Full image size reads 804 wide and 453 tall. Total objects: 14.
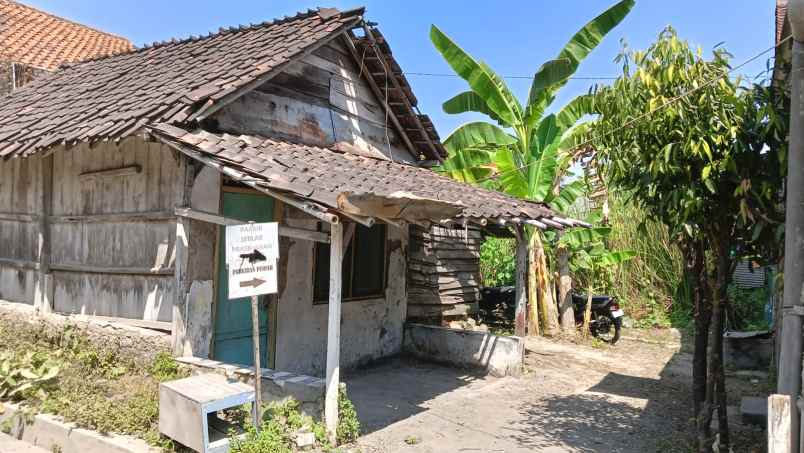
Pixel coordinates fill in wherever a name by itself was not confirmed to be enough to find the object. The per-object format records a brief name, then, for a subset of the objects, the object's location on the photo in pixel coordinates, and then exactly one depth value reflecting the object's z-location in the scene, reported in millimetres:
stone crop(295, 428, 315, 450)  5379
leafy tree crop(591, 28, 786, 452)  4750
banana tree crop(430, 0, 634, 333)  10734
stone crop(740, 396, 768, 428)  6557
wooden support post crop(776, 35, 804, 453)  4074
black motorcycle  12398
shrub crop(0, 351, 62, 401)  6242
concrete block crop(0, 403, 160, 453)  5156
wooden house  6094
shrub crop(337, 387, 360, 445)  5777
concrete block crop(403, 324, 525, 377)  9383
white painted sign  5203
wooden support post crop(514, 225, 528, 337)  9531
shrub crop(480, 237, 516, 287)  16438
